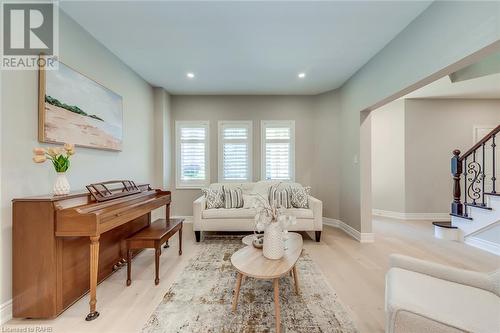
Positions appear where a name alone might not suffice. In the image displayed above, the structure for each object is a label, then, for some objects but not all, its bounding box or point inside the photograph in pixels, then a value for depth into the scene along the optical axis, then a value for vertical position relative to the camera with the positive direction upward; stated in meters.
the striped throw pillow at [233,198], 3.83 -0.57
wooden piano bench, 2.28 -0.82
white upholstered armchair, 1.06 -0.77
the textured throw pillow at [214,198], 3.79 -0.56
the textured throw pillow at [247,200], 3.89 -0.62
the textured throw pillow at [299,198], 3.75 -0.55
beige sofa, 3.58 -0.88
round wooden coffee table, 1.60 -0.81
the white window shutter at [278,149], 4.77 +0.40
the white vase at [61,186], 1.89 -0.17
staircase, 3.16 -0.80
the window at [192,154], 4.78 +0.28
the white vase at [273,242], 1.88 -0.67
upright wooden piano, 1.72 -0.67
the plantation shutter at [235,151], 4.77 +0.35
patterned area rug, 1.66 -1.24
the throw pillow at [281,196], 3.79 -0.53
